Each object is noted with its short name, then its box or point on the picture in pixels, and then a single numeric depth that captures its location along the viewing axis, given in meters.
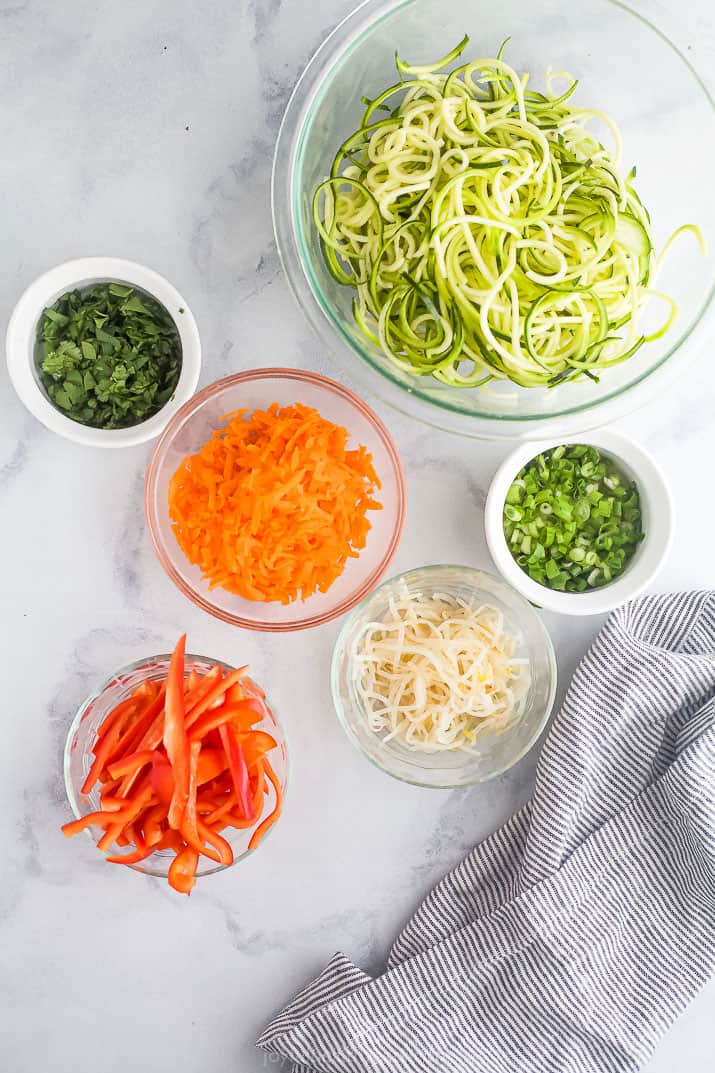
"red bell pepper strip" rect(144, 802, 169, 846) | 0.73
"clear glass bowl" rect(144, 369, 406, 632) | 0.76
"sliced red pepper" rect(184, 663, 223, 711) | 0.74
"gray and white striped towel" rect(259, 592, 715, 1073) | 0.77
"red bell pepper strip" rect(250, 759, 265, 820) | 0.74
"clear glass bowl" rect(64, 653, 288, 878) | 0.76
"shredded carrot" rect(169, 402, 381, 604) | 0.72
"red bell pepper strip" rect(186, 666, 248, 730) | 0.73
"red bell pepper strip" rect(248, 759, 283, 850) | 0.75
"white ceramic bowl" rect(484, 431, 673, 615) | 0.76
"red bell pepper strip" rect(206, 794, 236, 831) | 0.74
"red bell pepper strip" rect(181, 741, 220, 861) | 0.72
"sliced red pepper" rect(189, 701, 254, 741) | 0.73
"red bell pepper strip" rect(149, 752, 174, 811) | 0.73
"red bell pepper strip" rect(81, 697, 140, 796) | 0.73
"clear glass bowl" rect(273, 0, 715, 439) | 0.69
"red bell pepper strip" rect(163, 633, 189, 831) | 0.72
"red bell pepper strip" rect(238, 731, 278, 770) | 0.74
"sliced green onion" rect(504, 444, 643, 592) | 0.77
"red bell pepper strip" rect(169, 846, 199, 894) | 0.73
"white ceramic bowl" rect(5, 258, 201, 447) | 0.74
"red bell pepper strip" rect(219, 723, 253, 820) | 0.73
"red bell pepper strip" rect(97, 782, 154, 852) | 0.73
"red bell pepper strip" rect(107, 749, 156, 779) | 0.72
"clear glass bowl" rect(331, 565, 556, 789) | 0.77
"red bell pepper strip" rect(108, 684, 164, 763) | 0.74
